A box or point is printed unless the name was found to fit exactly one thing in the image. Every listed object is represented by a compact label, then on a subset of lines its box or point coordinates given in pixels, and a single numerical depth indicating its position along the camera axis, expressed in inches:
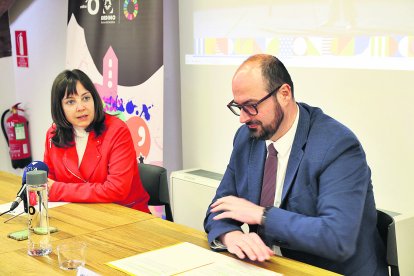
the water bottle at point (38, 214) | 75.3
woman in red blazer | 108.4
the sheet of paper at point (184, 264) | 65.4
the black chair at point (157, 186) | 113.4
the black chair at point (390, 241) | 73.6
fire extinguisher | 229.6
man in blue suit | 69.6
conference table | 68.3
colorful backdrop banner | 160.6
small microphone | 86.6
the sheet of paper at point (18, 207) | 95.0
